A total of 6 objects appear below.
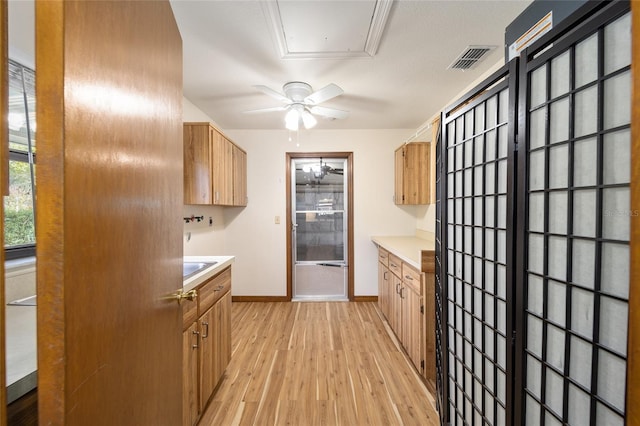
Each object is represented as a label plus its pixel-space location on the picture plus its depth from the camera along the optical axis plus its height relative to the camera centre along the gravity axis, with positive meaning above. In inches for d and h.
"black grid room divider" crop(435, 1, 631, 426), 23.9 -2.3
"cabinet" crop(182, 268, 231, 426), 55.3 -33.9
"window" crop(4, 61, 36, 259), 42.9 +7.9
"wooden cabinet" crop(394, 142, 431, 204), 125.0 +19.0
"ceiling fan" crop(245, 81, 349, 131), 82.0 +38.1
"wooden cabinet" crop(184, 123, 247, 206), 91.6 +17.2
